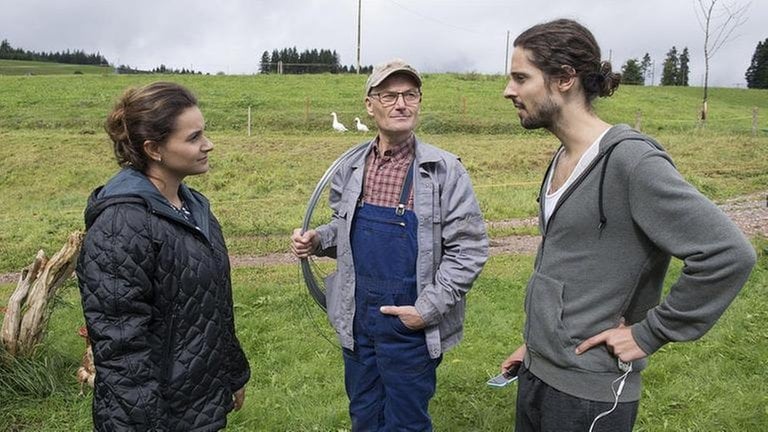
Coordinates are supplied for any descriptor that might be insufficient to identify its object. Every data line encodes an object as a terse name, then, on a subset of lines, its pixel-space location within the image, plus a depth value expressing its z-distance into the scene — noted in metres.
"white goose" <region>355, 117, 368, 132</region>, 22.42
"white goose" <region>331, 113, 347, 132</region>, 22.73
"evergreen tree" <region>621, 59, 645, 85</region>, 66.57
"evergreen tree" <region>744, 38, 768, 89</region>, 77.65
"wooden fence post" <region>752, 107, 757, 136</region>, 21.66
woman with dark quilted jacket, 2.09
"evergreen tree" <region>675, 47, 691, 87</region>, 81.81
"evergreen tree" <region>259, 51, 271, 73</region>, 54.16
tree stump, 4.22
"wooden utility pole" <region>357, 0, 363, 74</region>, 47.84
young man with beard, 1.76
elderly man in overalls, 2.77
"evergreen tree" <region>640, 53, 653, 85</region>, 76.82
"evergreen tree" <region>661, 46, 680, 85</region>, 81.50
